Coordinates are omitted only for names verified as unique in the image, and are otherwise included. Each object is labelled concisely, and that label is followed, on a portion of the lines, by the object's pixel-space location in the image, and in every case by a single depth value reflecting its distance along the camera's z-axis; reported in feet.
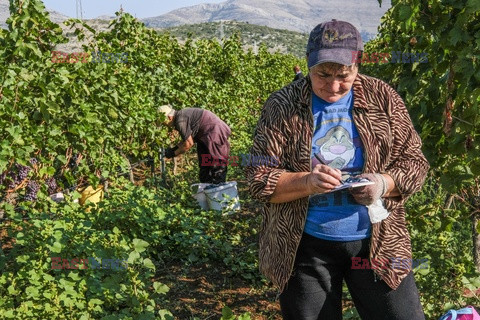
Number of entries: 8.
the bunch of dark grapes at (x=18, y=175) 15.25
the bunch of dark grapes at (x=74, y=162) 17.93
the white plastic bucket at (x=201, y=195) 19.31
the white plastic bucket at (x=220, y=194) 18.69
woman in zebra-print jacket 6.01
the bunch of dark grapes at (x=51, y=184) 17.23
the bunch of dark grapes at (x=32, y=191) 16.03
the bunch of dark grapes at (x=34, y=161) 15.26
